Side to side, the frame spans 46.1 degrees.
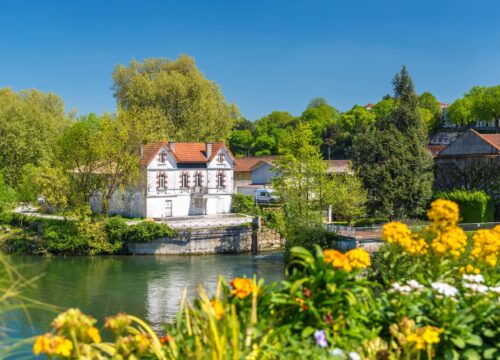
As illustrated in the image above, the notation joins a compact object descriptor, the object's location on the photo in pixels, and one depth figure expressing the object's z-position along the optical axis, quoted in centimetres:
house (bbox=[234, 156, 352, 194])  5969
